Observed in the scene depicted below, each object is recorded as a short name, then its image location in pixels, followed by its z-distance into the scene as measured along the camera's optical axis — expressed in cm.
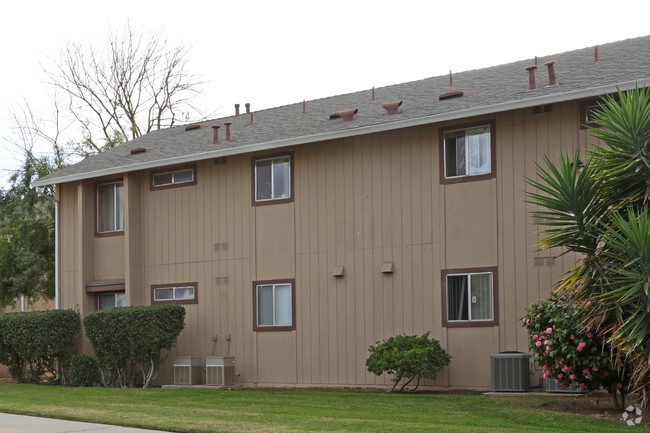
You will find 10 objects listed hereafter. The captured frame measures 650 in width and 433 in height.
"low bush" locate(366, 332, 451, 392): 1531
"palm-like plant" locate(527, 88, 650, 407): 1096
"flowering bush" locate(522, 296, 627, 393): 1171
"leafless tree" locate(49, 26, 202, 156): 3666
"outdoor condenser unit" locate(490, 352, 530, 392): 1474
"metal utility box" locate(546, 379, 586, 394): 1422
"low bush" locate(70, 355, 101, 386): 1991
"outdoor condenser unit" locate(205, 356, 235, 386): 1858
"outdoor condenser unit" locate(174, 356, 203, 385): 1900
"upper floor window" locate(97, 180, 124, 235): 2138
